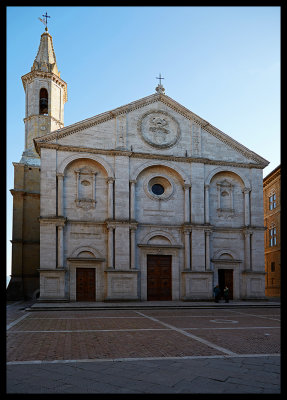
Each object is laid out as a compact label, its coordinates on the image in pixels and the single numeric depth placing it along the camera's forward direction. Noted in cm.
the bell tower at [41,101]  4034
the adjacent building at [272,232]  4501
